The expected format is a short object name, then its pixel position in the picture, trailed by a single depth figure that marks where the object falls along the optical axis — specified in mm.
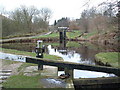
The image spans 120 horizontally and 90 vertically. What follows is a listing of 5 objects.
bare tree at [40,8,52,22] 38781
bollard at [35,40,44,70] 6059
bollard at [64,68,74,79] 4898
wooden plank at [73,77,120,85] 5120
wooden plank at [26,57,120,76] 4862
